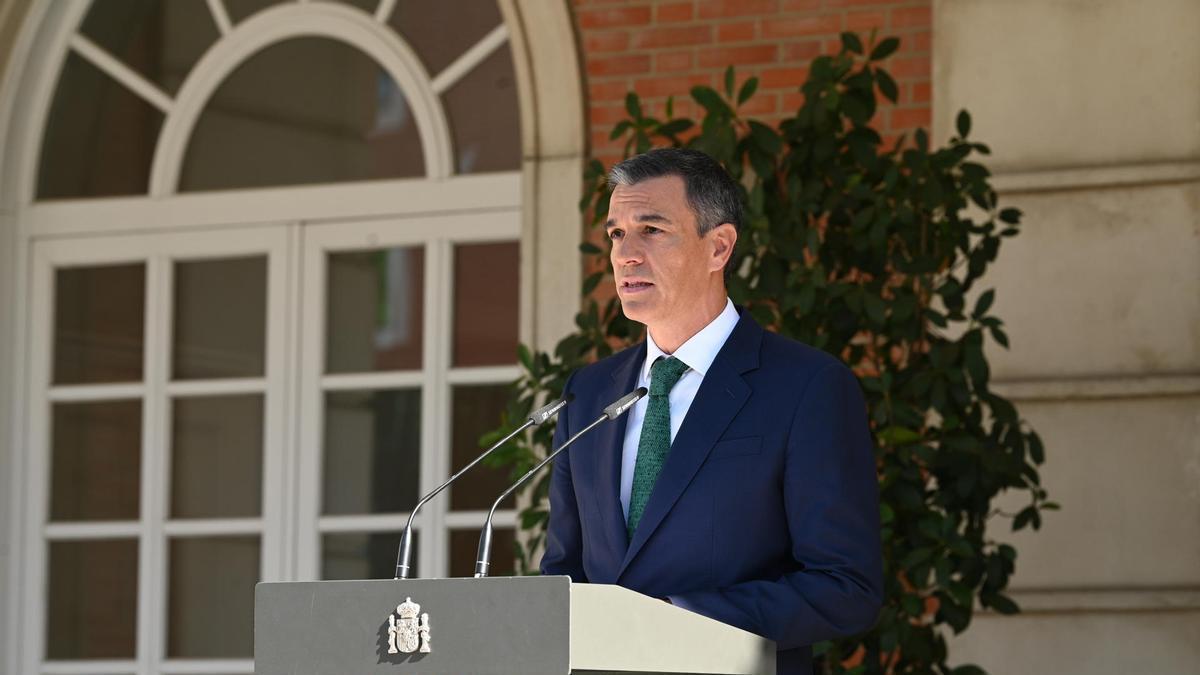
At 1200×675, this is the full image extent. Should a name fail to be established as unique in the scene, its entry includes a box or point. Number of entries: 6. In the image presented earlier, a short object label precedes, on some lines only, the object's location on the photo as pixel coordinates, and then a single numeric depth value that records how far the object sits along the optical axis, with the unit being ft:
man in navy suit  15.19
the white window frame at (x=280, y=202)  35.47
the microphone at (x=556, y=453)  14.20
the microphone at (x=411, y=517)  14.42
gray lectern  12.00
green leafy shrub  26.81
